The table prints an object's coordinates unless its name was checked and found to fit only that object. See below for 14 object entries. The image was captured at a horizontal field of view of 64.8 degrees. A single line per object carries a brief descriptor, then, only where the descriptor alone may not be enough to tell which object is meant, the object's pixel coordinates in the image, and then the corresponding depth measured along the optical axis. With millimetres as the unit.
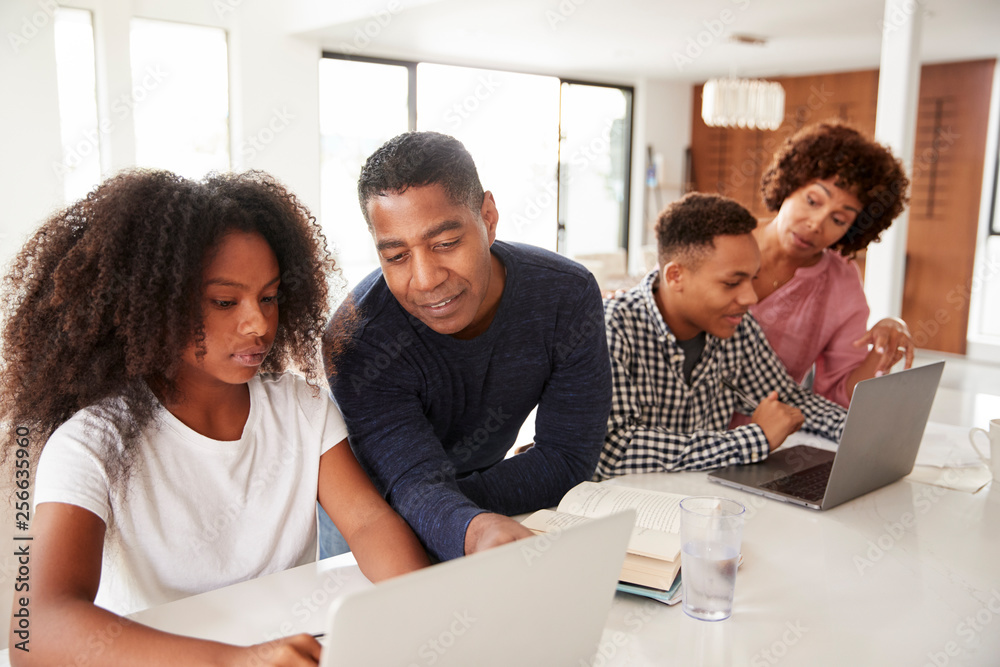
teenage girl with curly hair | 1014
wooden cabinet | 6008
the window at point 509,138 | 6016
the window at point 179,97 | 4707
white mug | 1438
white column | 3557
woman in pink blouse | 2027
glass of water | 952
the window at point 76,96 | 4312
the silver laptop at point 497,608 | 558
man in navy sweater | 1154
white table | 896
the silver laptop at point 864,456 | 1260
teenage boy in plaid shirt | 1643
